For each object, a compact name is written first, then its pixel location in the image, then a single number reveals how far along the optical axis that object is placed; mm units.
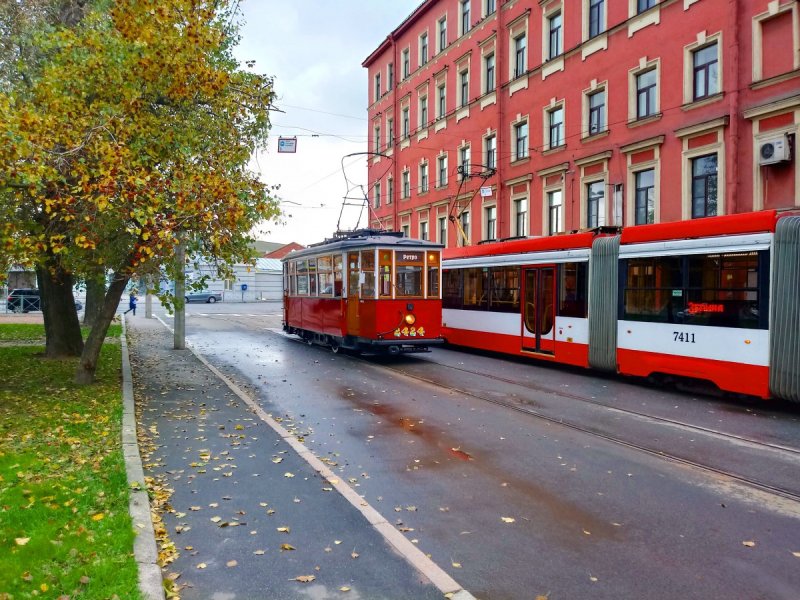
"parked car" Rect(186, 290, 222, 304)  64438
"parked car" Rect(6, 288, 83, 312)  39656
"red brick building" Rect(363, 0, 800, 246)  17172
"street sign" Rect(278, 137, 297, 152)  24266
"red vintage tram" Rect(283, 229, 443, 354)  16609
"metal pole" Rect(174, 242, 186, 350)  18944
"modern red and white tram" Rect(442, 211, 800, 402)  10305
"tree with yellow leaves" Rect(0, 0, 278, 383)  9078
